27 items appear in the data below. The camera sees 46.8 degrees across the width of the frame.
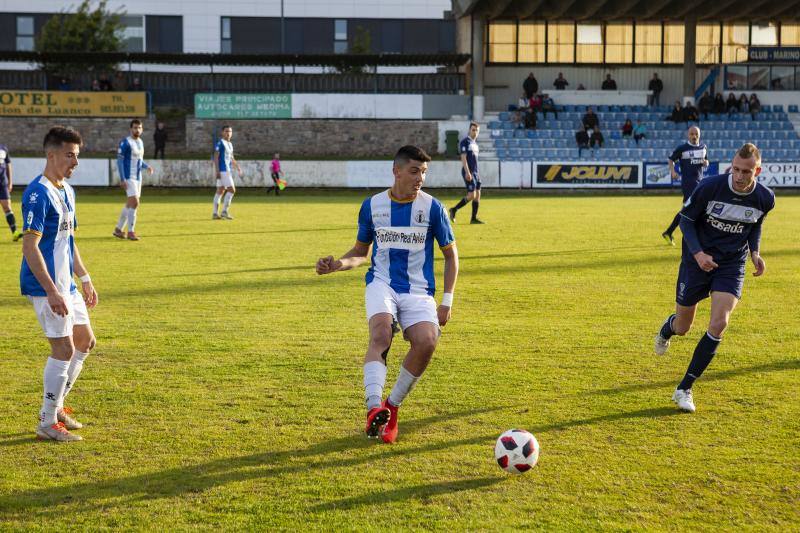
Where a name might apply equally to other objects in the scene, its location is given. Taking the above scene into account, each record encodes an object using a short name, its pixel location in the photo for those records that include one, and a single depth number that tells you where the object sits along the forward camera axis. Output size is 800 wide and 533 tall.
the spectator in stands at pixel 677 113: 43.50
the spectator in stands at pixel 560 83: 46.50
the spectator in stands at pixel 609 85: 47.06
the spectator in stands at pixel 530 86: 45.28
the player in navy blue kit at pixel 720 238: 7.16
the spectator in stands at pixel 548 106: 44.47
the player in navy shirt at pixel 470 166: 21.06
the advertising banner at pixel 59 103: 43.00
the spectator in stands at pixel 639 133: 41.91
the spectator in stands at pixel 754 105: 44.84
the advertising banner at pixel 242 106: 43.78
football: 5.59
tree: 47.78
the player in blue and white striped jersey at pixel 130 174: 18.56
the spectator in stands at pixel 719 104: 44.50
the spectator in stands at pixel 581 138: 40.41
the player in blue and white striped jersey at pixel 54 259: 6.05
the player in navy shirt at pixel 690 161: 17.34
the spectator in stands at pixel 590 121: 41.69
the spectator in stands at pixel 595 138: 40.84
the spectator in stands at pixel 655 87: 46.09
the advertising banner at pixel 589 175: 37.75
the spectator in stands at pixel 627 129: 42.44
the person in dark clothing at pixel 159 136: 40.75
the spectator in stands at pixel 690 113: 43.56
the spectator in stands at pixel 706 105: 44.50
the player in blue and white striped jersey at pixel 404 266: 6.39
